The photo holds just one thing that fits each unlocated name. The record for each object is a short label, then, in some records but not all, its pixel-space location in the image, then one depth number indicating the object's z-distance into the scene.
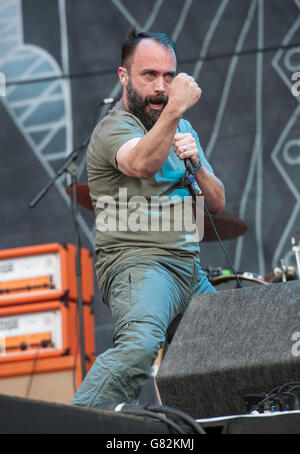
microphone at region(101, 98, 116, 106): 6.45
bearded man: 4.89
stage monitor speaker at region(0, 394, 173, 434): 3.92
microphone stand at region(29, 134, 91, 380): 6.28
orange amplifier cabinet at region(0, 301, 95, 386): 6.39
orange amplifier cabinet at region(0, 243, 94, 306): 6.54
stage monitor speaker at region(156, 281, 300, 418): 4.65
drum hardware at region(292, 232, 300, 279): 6.01
